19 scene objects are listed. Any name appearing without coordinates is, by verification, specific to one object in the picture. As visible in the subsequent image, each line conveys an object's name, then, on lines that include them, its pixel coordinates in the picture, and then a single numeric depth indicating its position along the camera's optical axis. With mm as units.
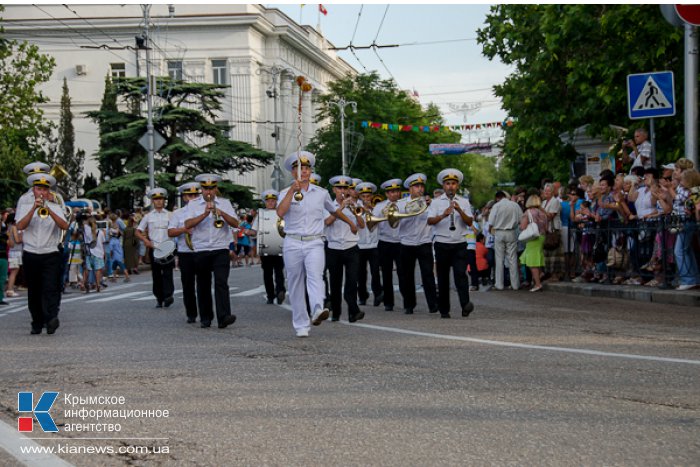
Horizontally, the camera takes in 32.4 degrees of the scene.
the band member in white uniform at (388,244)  17750
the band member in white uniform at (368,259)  18375
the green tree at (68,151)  72812
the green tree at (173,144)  58656
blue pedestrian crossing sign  18688
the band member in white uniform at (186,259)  15617
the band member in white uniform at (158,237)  19641
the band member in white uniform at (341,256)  15289
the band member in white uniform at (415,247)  16703
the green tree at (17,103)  41312
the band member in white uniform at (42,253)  14562
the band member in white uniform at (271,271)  19375
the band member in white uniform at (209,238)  15031
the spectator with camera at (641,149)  20938
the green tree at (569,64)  25766
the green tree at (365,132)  80625
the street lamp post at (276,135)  53522
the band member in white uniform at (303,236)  13281
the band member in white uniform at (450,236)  15625
